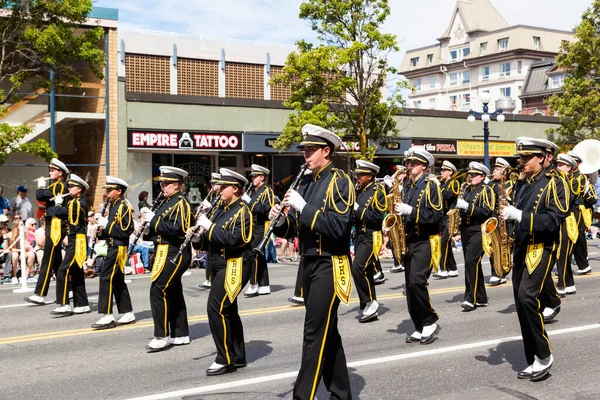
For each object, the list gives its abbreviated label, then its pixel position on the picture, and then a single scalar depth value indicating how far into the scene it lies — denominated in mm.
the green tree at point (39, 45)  19188
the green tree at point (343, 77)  23188
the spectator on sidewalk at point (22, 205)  18828
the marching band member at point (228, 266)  7578
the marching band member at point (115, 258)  9883
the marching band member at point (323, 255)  5719
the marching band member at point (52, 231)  11781
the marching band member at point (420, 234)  8758
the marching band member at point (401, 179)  9803
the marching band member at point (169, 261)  8586
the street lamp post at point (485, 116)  26391
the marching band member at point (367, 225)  10555
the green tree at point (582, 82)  32312
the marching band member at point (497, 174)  11641
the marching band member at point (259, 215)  12875
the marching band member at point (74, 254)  11125
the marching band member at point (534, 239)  7051
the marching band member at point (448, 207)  14289
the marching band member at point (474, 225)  11148
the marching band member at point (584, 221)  13844
